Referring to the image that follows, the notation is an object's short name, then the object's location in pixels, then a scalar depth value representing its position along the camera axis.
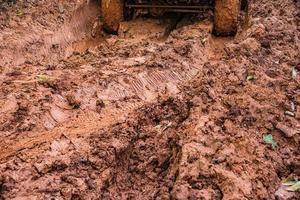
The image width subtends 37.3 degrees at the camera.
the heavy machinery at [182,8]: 5.83
